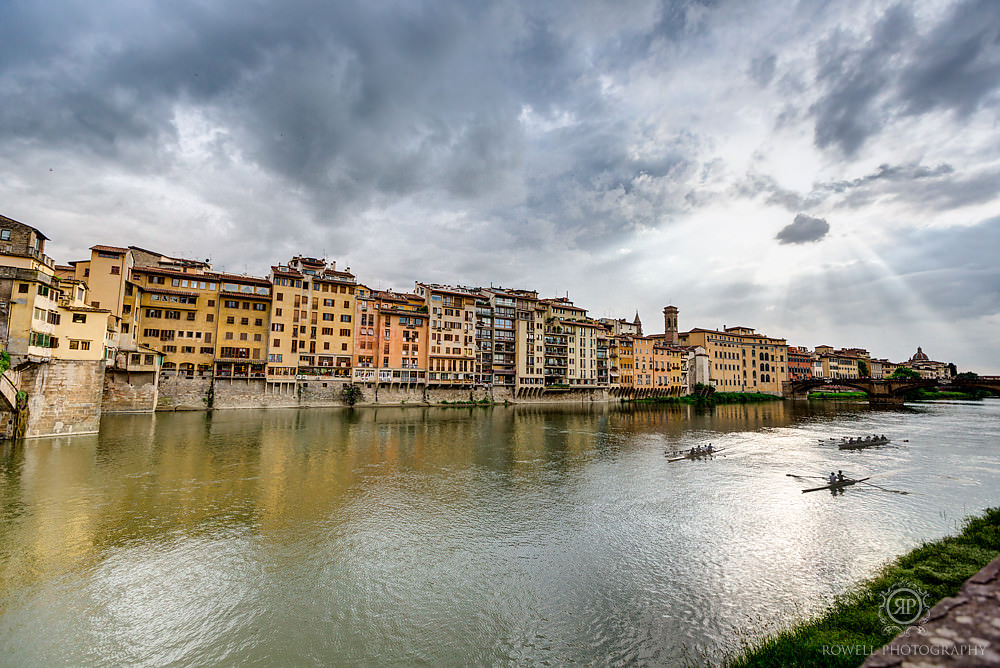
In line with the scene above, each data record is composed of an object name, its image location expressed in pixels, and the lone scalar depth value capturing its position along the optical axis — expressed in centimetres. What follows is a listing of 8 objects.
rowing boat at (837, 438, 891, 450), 3778
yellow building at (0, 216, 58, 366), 2898
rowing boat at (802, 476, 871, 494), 2405
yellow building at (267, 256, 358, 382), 6325
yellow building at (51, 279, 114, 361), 3253
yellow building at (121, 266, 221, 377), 5766
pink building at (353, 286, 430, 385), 6956
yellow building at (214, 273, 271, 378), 6084
